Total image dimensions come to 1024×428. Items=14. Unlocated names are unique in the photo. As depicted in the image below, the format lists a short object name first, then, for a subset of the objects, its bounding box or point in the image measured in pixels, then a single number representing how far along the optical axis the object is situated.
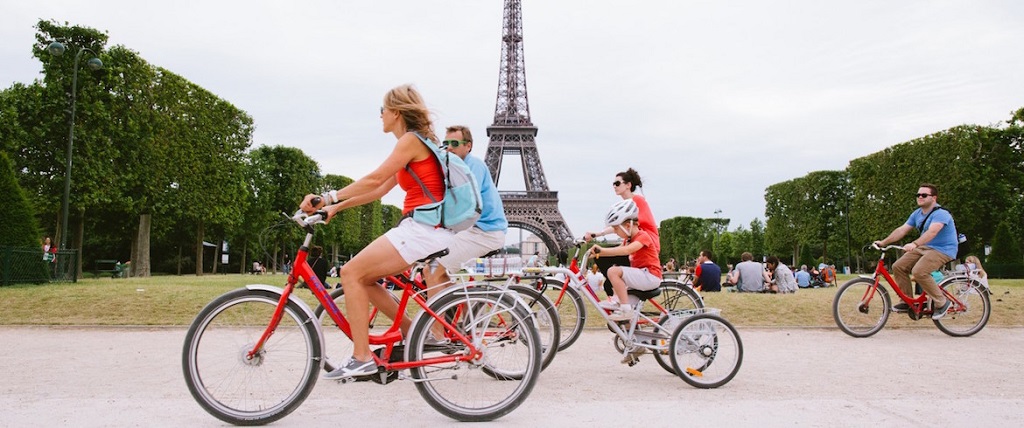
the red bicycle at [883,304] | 8.73
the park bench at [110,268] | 32.19
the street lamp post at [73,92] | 18.42
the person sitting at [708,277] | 13.82
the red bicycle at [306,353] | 3.98
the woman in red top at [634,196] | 6.35
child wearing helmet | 5.93
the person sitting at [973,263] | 16.48
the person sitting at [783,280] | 16.36
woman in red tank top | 4.06
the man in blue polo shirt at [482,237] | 4.48
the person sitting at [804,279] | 21.34
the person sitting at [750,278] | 15.31
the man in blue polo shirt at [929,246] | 8.55
